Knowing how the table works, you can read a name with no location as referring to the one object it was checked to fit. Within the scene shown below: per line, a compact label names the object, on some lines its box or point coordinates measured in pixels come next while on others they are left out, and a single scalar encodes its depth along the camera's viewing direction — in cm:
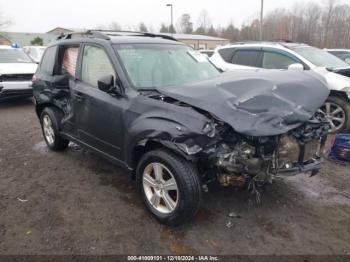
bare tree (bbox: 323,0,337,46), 5059
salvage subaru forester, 292
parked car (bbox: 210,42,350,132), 612
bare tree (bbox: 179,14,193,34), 8300
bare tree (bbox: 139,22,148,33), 7102
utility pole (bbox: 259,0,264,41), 2130
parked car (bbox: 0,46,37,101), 920
